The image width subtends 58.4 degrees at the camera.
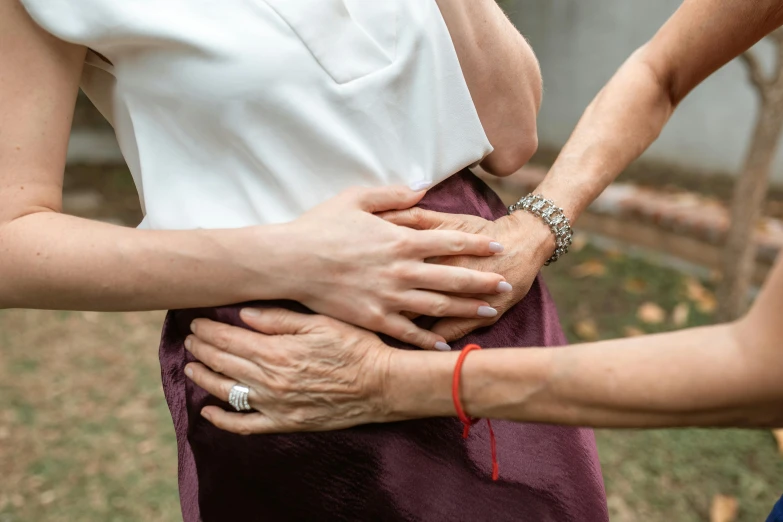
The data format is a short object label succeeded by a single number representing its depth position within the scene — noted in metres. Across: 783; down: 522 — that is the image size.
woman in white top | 1.12
